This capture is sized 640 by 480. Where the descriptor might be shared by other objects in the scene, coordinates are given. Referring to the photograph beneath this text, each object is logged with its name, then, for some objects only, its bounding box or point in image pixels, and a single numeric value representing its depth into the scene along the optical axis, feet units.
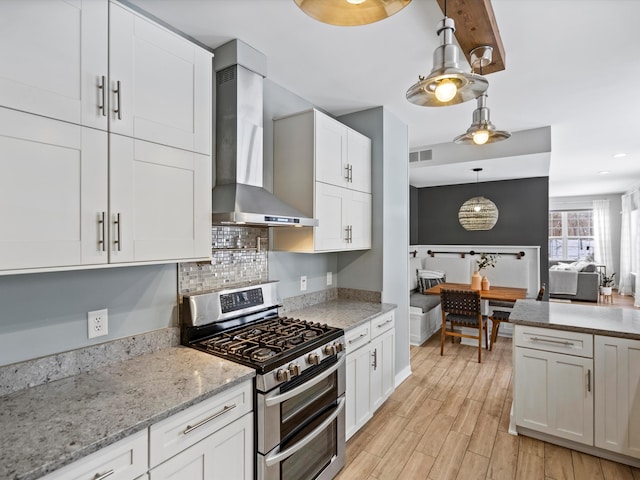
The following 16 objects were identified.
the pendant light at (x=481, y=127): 6.81
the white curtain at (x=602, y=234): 30.19
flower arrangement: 18.31
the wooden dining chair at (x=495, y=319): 14.90
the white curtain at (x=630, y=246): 24.57
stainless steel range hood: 6.95
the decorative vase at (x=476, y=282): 16.03
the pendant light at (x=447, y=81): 4.86
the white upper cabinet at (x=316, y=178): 8.30
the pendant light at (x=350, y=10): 3.90
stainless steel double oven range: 5.50
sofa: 24.80
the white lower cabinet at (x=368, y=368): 8.02
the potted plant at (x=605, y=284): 26.53
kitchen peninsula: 7.27
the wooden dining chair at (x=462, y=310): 13.71
